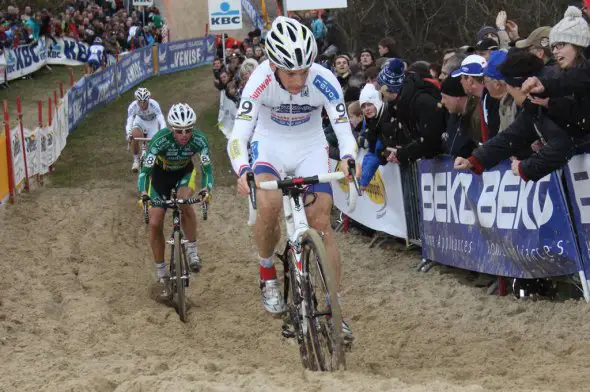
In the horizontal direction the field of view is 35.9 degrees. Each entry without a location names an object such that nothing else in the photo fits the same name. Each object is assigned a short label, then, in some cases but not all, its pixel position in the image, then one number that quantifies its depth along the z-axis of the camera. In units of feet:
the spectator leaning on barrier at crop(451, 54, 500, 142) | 27.12
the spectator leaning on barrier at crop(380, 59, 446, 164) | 30.78
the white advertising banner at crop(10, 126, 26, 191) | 49.03
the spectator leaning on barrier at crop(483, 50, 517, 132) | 25.71
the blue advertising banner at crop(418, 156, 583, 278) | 23.80
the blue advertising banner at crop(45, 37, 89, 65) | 117.60
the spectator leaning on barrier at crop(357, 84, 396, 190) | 34.17
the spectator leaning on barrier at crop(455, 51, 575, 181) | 22.52
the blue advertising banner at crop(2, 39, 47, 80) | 101.81
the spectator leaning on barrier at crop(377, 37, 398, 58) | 45.57
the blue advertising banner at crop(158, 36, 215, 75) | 126.11
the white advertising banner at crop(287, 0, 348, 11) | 61.36
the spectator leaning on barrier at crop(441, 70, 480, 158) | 28.99
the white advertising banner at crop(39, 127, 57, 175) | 58.90
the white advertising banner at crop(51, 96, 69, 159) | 66.99
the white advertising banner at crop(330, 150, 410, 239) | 35.19
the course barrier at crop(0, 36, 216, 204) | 48.93
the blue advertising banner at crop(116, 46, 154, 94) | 108.17
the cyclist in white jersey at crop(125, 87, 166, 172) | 53.93
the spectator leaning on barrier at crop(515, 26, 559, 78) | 28.09
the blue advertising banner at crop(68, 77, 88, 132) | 81.67
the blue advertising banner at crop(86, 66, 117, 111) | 92.84
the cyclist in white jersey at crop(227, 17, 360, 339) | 21.31
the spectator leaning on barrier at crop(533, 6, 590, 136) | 21.71
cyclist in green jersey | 31.91
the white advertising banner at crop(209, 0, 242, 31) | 92.38
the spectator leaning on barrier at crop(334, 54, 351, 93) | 46.80
